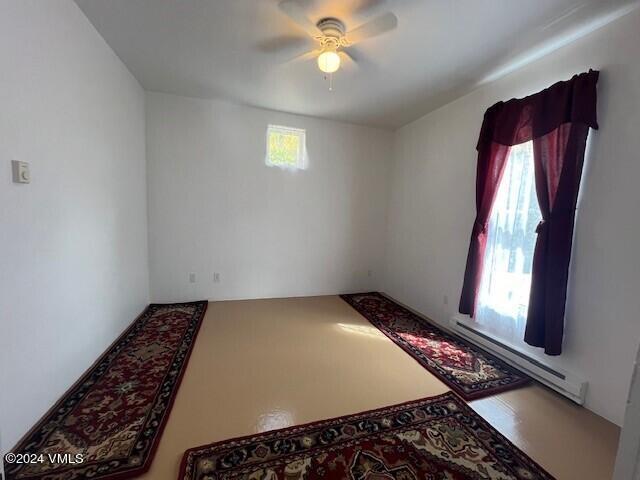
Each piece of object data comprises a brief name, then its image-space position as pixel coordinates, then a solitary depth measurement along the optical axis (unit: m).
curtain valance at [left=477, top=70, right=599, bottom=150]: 1.78
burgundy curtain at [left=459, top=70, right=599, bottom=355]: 1.82
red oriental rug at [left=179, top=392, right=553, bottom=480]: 1.30
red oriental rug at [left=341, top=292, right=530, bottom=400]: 2.02
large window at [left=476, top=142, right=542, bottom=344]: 2.18
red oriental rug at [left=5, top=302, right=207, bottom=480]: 1.27
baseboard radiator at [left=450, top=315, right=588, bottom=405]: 1.84
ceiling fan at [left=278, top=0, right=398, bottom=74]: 1.64
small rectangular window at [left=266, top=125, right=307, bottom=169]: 3.61
